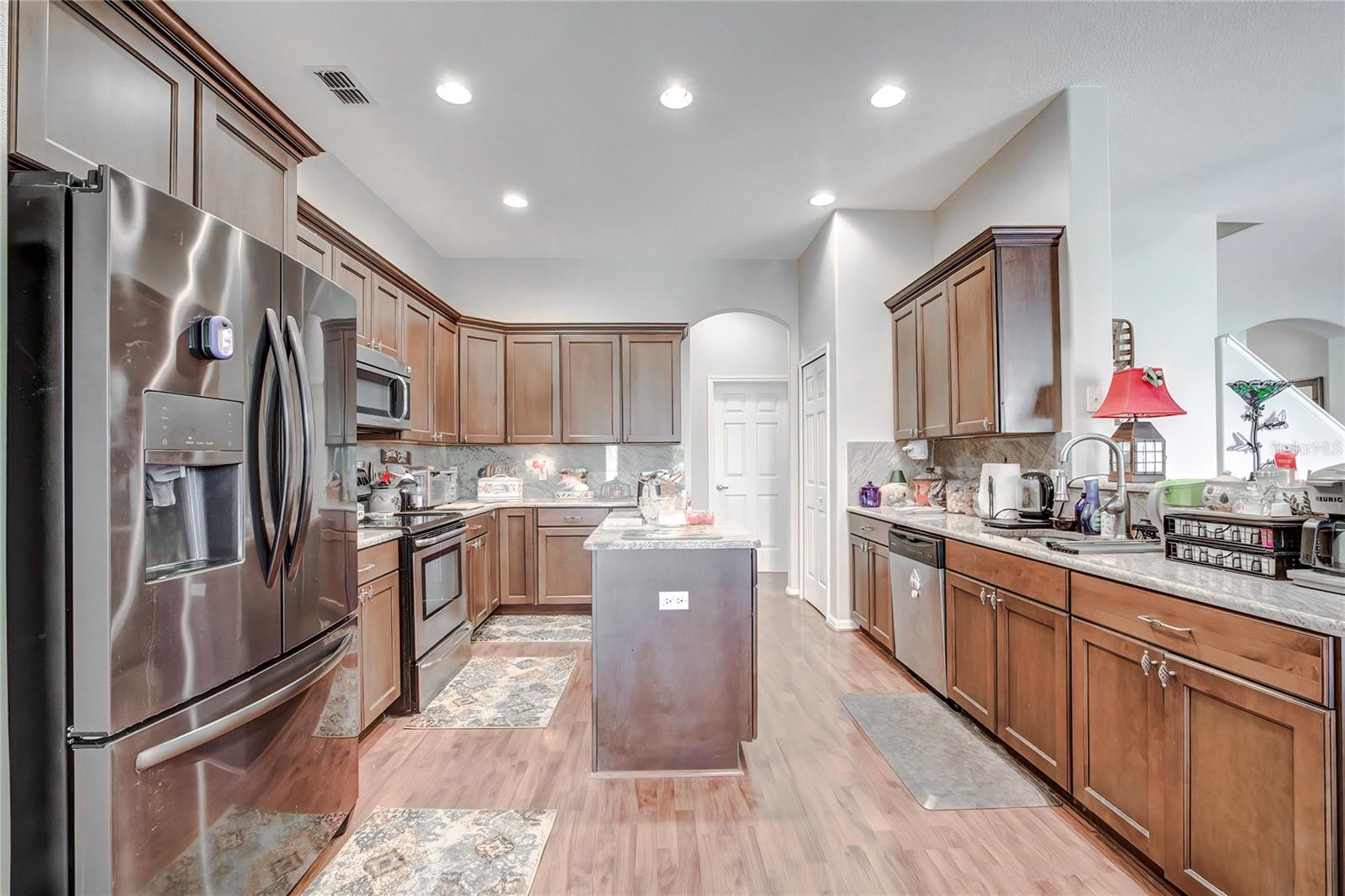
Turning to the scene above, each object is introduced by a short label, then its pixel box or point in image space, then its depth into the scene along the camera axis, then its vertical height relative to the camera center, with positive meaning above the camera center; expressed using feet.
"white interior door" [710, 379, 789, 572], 21.54 -0.19
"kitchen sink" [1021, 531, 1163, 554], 6.84 -1.12
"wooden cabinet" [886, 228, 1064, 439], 9.89 +1.96
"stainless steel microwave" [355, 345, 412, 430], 10.37 +1.12
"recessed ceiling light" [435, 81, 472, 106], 9.22 +5.54
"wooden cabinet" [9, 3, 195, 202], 4.44 +2.98
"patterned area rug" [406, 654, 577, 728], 9.52 -4.21
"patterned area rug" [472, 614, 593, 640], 14.11 -4.30
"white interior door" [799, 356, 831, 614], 15.40 -0.87
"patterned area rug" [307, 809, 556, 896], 5.75 -4.11
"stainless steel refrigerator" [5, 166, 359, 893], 3.94 -0.64
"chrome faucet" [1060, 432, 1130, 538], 7.64 -0.65
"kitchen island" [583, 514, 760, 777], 7.77 -2.67
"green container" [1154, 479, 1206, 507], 6.82 -0.51
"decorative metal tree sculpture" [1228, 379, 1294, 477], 12.05 +0.88
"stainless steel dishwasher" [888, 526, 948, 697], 9.81 -2.66
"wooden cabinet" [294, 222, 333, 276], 9.54 +3.29
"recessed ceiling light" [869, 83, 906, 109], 9.36 +5.55
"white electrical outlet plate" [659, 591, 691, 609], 7.77 -1.92
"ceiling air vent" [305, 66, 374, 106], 8.84 +5.54
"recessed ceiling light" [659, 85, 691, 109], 9.39 +5.56
